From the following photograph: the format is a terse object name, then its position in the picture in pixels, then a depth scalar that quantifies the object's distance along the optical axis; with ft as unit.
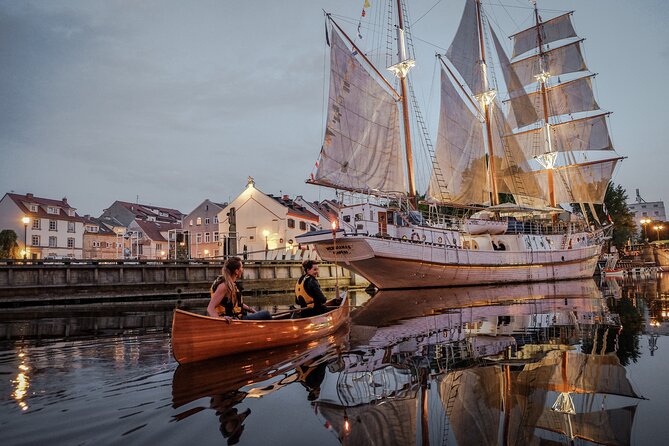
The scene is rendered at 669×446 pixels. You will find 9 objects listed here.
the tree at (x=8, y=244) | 166.04
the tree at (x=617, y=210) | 213.66
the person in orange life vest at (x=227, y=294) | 27.78
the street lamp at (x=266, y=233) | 182.91
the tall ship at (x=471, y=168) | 92.63
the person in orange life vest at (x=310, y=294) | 37.14
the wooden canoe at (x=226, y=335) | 25.31
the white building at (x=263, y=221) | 180.86
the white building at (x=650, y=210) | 448.33
